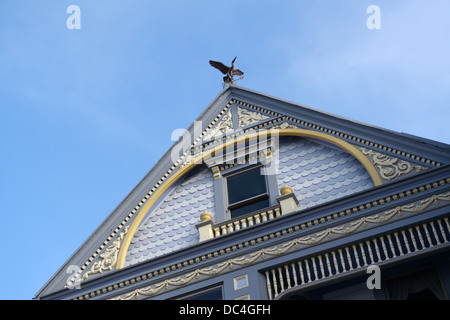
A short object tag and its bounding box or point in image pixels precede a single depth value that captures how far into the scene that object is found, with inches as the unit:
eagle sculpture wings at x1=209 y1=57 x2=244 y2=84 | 759.1
